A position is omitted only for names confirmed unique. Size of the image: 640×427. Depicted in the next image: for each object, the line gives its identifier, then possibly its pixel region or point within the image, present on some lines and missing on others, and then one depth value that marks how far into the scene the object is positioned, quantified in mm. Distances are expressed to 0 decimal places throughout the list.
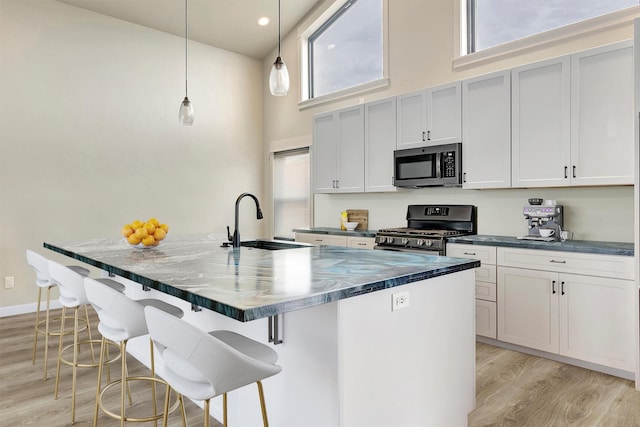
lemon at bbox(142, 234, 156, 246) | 2797
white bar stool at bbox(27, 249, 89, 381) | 2842
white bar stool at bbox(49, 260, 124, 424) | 2295
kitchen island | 1534
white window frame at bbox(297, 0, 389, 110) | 4816
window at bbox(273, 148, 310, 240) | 6024
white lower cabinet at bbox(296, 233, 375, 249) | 4500
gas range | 3732
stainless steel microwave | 3865
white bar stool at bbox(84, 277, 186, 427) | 1802
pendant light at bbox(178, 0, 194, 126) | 3818
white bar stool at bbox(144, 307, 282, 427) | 1242
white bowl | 5055
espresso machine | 3283
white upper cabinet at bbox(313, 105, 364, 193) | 4785
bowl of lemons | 2785
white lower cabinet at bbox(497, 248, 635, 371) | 2754
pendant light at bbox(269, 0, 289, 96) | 2918
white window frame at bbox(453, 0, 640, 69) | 3135
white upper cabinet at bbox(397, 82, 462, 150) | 3850
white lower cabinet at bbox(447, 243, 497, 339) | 3371
